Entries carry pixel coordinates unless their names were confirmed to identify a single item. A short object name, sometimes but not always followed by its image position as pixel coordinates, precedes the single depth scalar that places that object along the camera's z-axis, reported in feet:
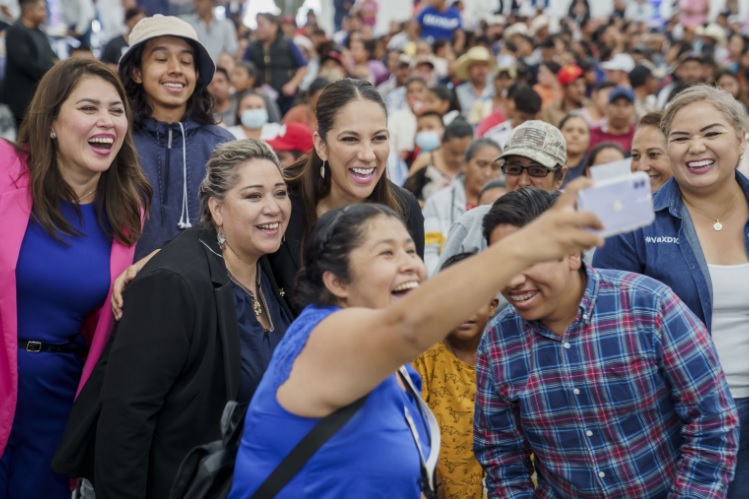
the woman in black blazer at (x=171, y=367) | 10.56
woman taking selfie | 7.08
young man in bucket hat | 14.51
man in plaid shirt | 9.52
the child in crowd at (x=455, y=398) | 12.81
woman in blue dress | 12.16
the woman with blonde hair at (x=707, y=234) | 11.68
